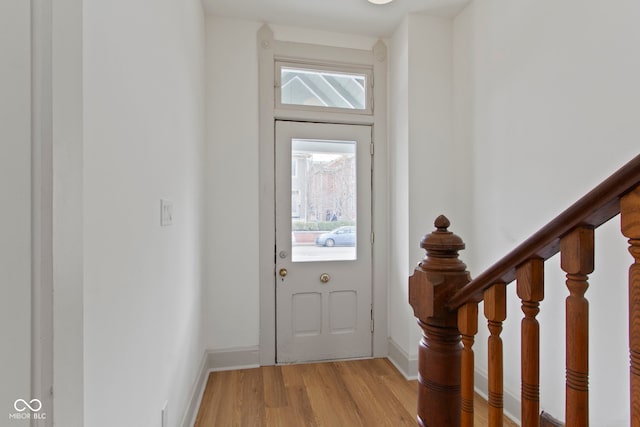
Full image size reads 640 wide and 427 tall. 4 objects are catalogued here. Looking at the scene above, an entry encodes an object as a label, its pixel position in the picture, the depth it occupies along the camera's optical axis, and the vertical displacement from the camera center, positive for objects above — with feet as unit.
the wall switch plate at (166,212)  4.51 +0.06
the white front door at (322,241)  8.78 -0.70
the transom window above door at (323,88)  8.82 +3.52
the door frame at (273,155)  8.63 +1.64
